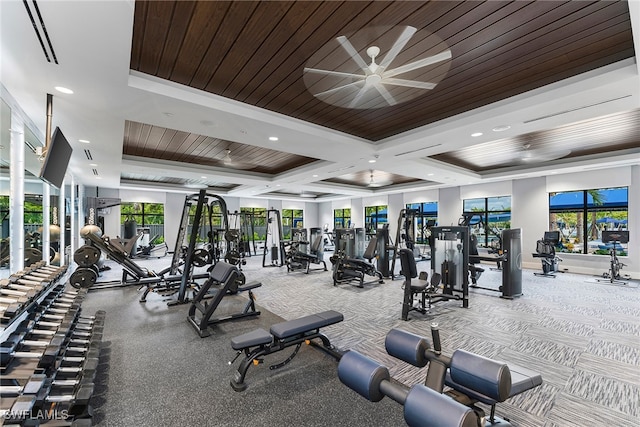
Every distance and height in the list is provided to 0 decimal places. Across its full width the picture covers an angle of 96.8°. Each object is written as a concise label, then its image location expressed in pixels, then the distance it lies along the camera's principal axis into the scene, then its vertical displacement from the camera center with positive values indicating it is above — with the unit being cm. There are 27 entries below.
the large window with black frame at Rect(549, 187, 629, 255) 743 -5
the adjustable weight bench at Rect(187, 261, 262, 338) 353 -112
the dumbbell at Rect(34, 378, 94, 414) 181 -124
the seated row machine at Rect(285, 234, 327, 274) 819 -129
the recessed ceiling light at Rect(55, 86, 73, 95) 282 +126
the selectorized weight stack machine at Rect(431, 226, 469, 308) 485 -83
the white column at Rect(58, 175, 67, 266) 621 -7
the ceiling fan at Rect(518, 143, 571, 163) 592 +136
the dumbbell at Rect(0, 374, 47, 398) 166 -103
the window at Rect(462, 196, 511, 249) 955 +0
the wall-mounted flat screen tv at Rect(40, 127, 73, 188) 275 +57
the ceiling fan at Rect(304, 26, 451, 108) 249 +139
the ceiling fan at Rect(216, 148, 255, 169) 613 +134
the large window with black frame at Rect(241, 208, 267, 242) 1527 -62
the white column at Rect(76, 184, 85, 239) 908 +18
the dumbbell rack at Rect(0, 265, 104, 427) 168 -108
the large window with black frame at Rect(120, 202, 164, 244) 1174 -8
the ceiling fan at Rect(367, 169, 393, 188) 943 +127
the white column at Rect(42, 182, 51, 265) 518 -10
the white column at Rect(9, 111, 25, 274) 329 +34
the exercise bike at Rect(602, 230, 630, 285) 661 -96
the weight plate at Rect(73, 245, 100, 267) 507 -75
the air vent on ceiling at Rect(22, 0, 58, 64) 173 +127
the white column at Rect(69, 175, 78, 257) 758 +18
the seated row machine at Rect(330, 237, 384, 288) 659 -124
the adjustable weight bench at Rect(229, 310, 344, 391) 242 -113
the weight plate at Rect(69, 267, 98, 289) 505 -113
